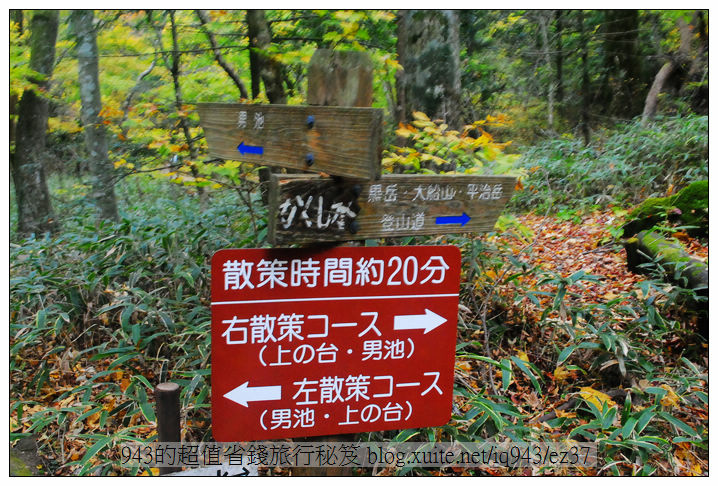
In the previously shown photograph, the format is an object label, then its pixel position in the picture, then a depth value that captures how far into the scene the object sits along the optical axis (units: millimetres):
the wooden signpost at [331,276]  1690
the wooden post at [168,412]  1790
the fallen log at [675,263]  3922
